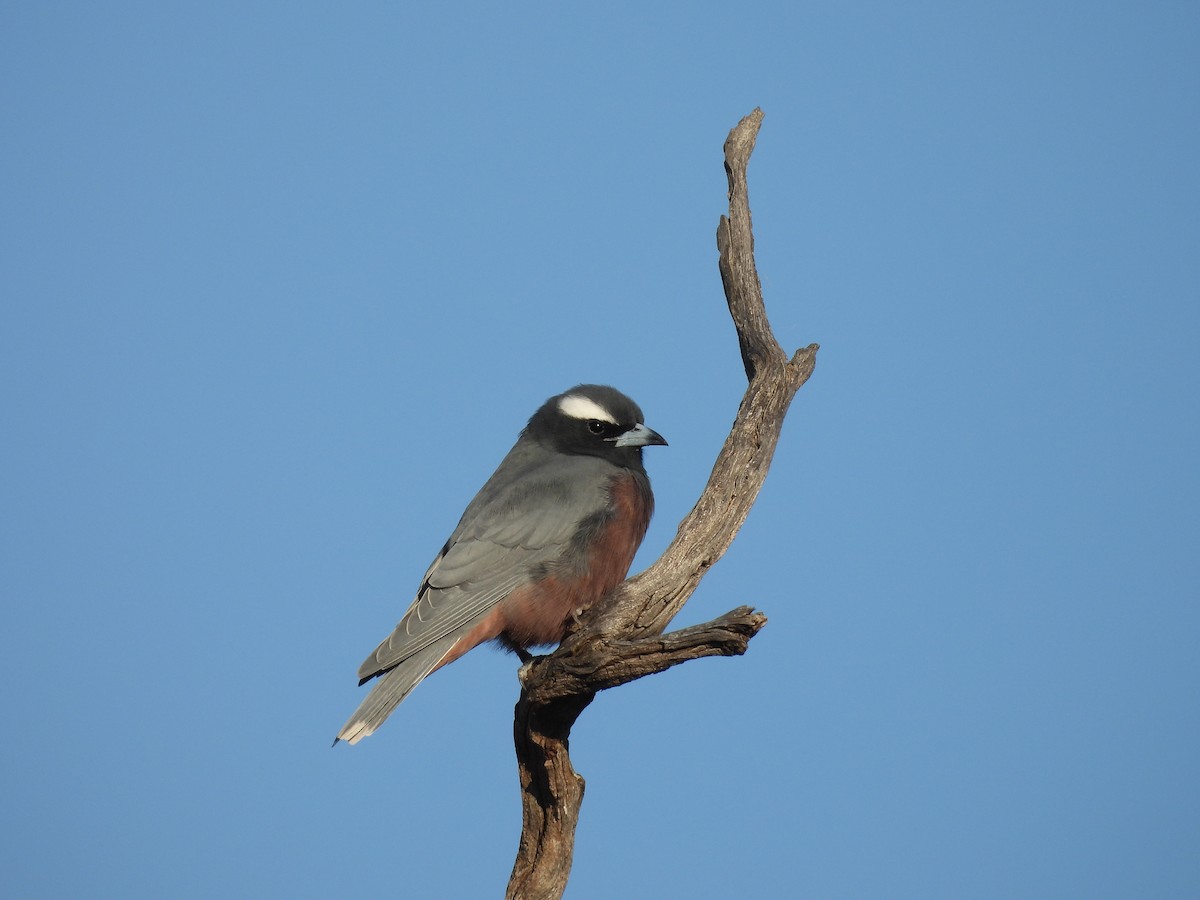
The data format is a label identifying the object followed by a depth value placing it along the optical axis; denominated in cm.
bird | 1683
